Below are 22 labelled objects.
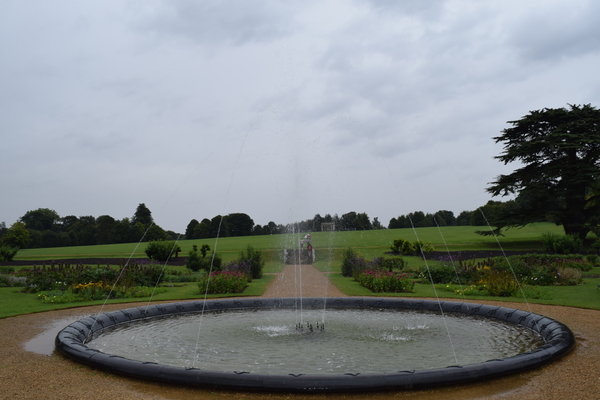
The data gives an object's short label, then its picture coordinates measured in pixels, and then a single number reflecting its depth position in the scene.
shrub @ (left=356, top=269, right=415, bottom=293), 19.03
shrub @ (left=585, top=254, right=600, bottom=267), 28.52
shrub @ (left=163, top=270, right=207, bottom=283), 25.17
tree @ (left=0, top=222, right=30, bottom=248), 57.53
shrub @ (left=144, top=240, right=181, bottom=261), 35.06
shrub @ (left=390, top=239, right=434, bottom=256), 39.41
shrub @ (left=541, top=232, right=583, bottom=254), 34.46
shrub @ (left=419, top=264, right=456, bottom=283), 22.03
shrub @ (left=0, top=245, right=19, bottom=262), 41.73
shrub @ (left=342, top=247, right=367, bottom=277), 25.80
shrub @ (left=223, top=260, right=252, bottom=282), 24.59
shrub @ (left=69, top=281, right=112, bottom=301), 17.50
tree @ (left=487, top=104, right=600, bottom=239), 38.09
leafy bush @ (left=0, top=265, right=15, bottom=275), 29.10
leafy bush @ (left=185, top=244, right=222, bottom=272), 31.31
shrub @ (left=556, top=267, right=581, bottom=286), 20.23
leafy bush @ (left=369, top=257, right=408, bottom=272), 27.28
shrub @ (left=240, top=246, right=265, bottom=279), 26.69
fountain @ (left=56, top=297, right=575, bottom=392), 6.10
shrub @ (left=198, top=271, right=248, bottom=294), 19.31
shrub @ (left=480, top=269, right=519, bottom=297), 17.42
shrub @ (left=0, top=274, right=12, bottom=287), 23.70
